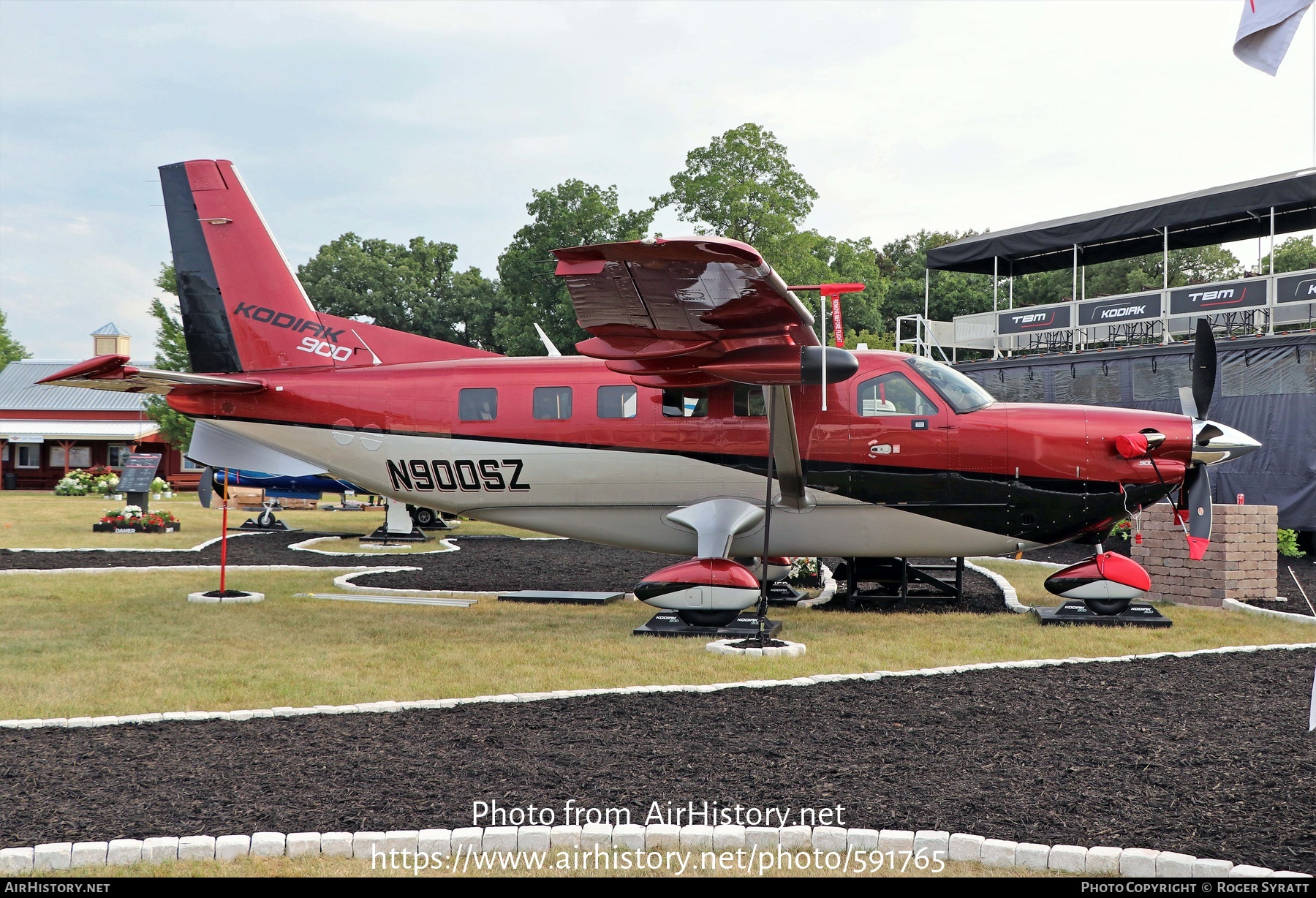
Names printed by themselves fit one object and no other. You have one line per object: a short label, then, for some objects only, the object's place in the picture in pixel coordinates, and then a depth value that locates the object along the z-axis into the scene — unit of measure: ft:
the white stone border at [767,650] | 28.43
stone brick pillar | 37.91
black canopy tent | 70.90
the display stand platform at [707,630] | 32.32
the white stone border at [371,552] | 61.16
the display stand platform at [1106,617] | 33.50
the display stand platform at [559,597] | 40.91
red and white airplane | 31.96
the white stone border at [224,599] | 39.42
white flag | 16.61
